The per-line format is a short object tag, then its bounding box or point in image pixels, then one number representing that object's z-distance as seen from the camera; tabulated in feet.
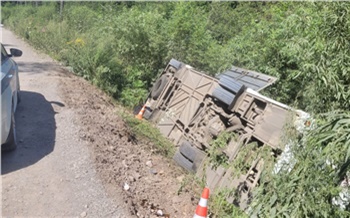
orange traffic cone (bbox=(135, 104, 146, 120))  35.00
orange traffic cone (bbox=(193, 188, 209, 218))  14.87
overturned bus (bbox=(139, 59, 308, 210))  20.81
